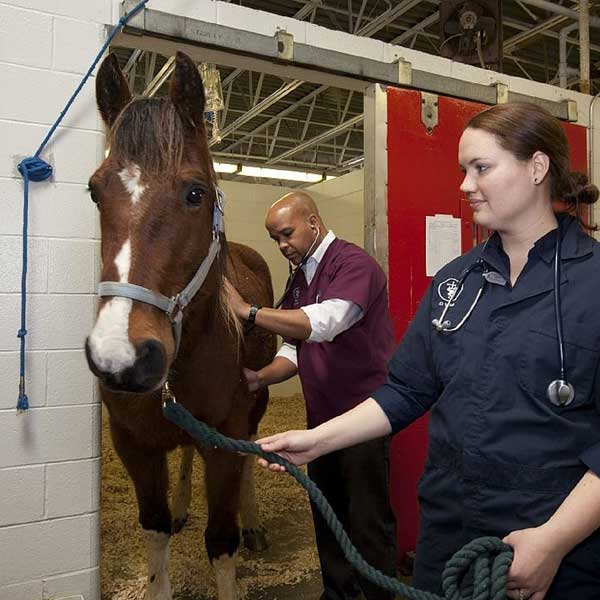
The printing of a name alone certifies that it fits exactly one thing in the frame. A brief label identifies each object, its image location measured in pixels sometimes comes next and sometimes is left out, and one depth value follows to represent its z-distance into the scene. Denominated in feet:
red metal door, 8.01
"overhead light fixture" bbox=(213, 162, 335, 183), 24.94
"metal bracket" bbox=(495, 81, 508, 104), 9.01
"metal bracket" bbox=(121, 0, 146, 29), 6.20
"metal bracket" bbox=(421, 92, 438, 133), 8.21
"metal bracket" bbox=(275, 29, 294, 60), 7.11
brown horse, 3.72
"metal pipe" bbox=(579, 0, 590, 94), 10.40
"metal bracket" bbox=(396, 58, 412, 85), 8.04
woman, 3.11
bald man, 6.12
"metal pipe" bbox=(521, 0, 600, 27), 12.42
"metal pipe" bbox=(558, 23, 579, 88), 13.24
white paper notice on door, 8.30
